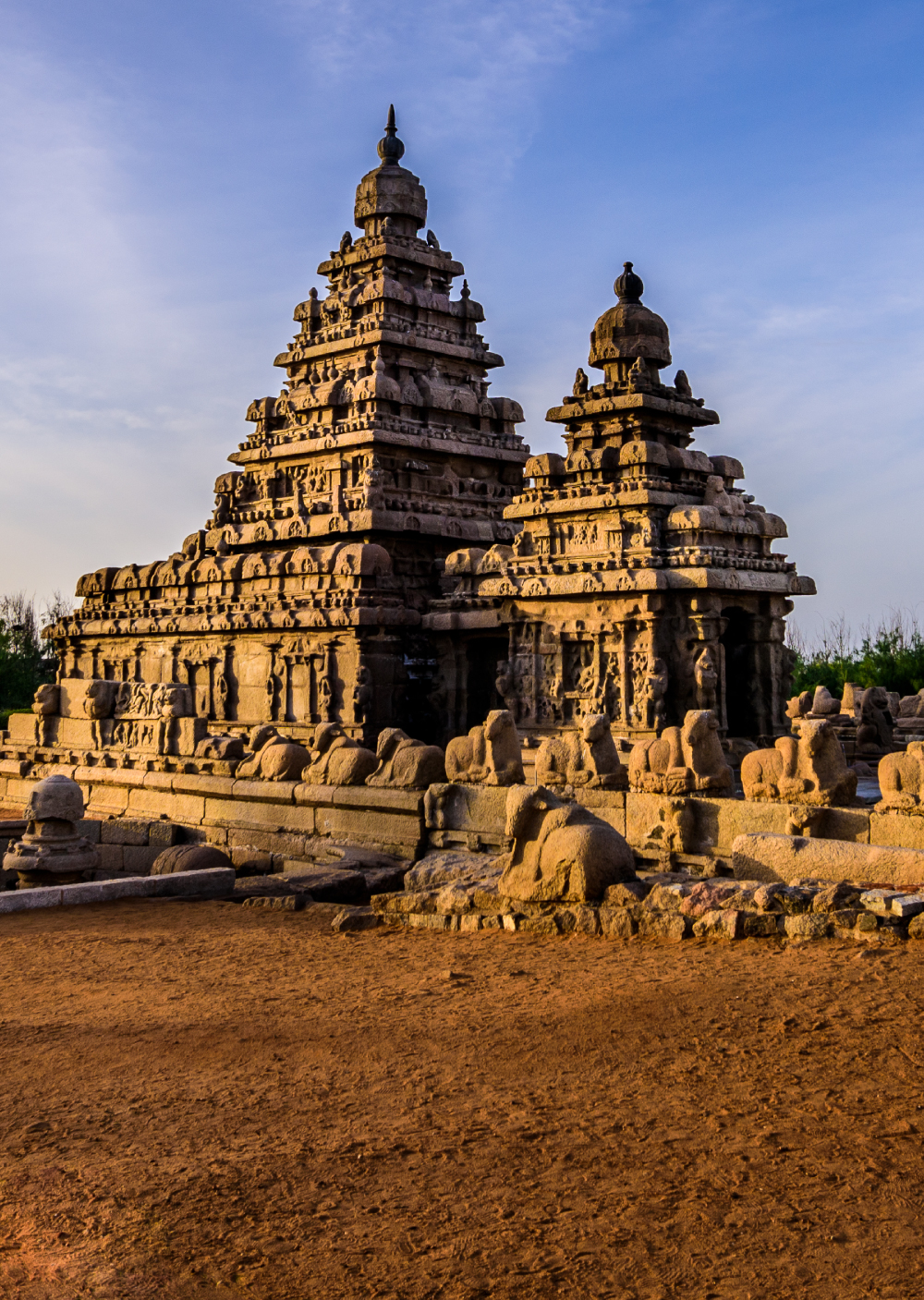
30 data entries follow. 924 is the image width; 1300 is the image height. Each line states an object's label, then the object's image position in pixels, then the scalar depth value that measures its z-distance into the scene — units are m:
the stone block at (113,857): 14.10
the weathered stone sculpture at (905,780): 8.68
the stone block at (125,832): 14.02
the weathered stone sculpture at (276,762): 13.62
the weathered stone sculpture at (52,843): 11.98
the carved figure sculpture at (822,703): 16.80
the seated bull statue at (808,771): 9.16
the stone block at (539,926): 8.09
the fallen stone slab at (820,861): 7.90
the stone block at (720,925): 7.38
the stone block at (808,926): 7.04
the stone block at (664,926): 7.57
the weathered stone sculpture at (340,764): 12.66
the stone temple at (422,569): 15.37
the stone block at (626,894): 8.06
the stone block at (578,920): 7.95
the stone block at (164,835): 13.82
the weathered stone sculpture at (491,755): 11.20
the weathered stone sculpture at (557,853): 8.26
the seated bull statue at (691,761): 10.03
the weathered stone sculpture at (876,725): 16.05
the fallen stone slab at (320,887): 10.52
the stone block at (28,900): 10.27
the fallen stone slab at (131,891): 10.32
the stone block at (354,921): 9.01
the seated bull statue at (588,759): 10.93
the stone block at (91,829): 14.28
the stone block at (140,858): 13.87
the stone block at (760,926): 7.26
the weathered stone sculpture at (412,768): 12.09
